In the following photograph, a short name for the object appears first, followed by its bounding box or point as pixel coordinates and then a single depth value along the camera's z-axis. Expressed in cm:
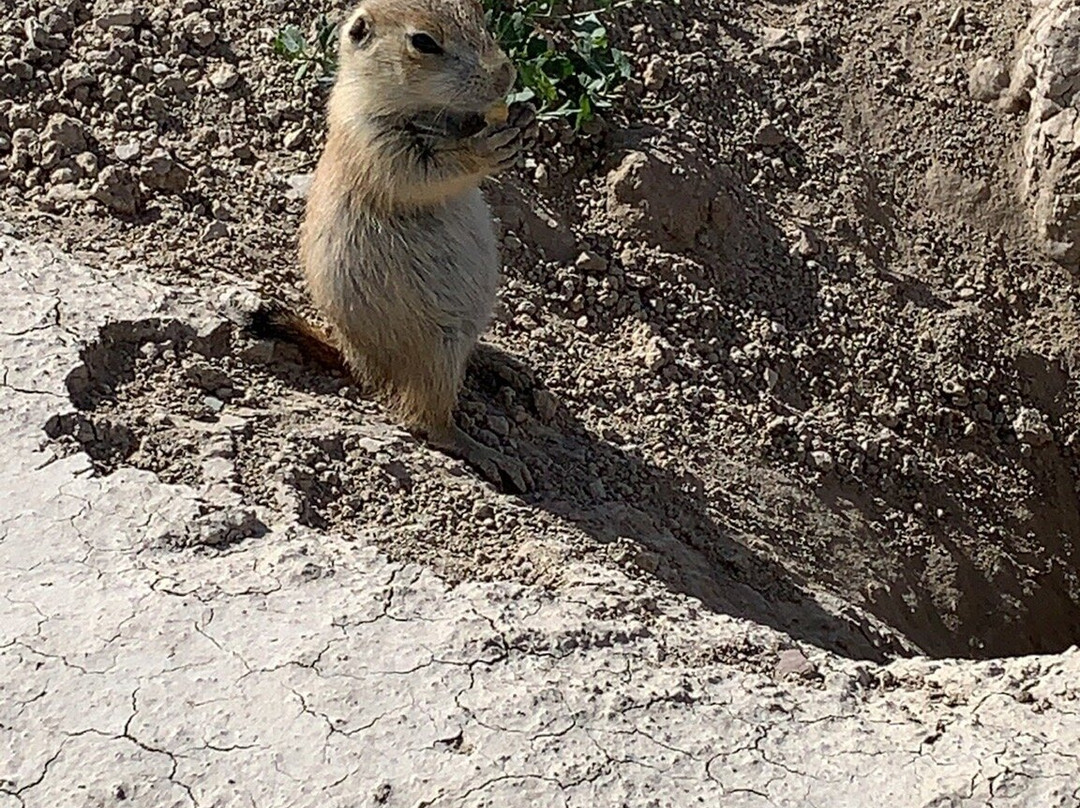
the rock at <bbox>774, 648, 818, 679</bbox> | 329
